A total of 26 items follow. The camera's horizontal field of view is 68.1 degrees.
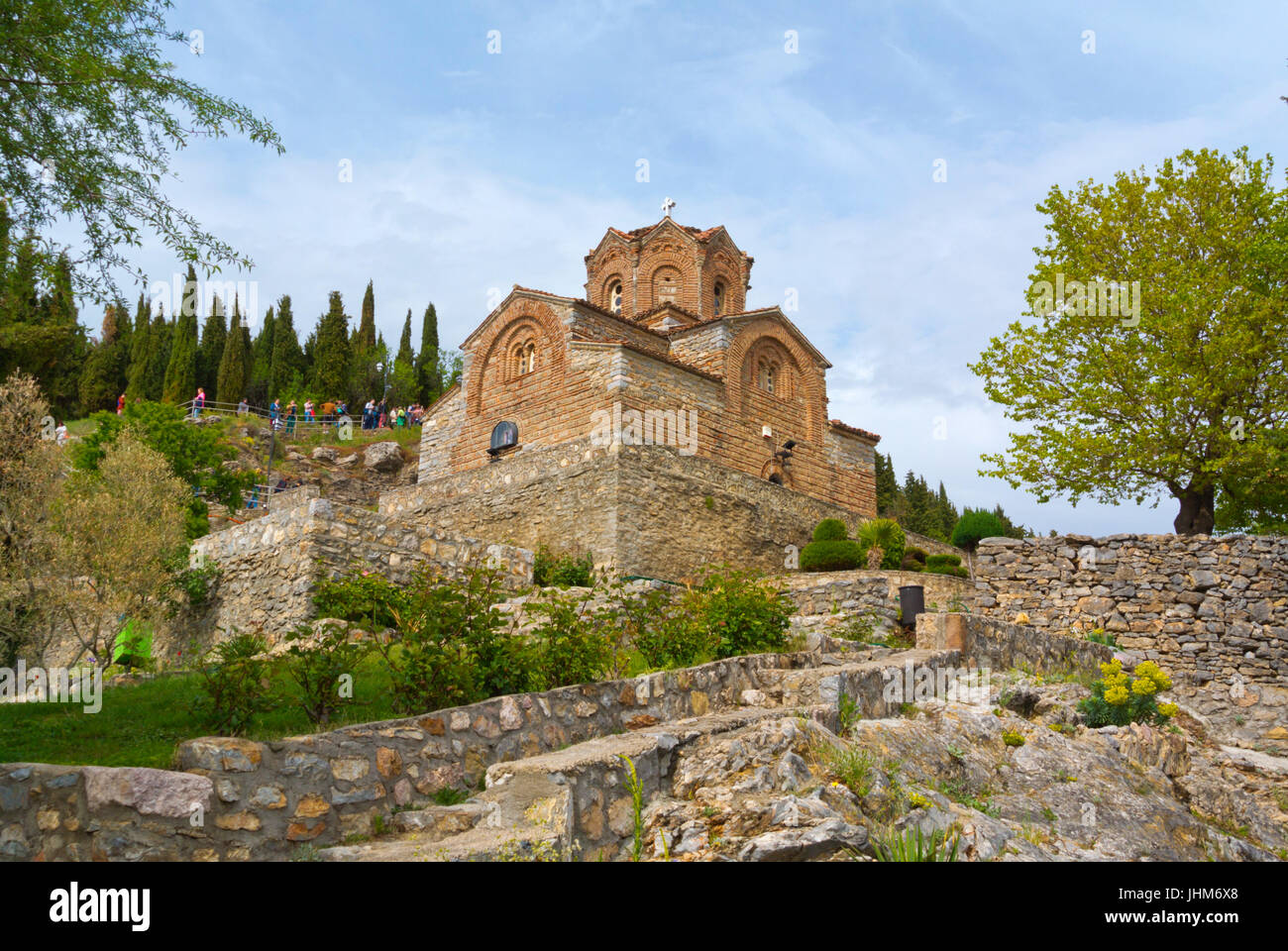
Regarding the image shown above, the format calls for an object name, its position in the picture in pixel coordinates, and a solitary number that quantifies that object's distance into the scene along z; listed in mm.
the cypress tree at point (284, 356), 60344
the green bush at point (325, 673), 7785
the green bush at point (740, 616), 11227
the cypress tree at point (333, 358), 55469
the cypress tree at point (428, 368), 64250
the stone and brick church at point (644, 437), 21922
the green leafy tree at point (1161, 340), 17672
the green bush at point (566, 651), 8641
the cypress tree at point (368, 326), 63906
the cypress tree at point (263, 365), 60309
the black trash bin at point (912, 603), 14858
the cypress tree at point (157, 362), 55938
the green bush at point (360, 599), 11797
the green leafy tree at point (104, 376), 54875
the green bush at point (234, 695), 7273
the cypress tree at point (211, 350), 57469
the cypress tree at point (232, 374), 52406
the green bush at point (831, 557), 23016
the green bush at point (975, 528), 28281
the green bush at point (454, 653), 7836
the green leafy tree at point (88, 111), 7910
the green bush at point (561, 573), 17750
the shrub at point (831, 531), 24516
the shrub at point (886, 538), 23688
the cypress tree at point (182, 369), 53975
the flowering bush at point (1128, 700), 11844
